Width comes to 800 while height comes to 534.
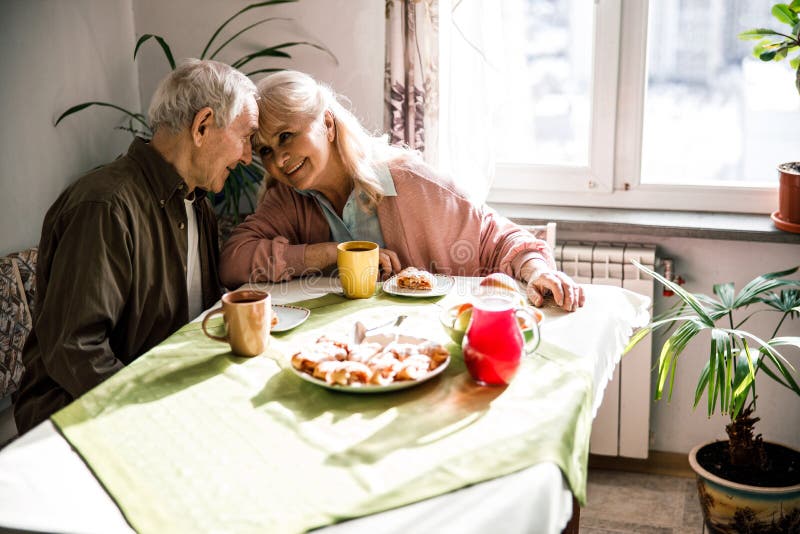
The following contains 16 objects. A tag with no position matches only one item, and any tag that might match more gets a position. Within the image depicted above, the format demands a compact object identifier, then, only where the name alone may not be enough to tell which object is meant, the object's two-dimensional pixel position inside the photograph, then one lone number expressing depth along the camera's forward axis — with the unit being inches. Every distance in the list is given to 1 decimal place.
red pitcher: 50.9
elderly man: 66.0
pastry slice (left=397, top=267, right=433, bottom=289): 71.9
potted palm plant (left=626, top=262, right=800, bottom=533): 81.6
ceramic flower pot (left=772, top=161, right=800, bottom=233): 96.1
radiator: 103.3
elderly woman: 78.4
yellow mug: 69.4
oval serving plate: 49.8
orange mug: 56.8
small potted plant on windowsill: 90.4
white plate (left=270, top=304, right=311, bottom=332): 62.7
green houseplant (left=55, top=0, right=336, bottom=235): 102.0
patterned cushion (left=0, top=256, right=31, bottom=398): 81.9
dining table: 38.9
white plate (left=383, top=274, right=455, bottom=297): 71.0
